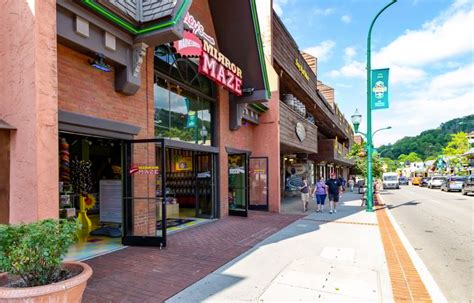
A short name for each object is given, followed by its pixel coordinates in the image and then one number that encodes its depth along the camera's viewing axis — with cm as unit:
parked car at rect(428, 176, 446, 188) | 4203
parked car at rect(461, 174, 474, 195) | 2669
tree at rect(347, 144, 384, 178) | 2870
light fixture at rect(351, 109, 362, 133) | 1635
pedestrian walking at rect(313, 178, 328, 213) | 1424
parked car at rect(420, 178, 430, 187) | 5166
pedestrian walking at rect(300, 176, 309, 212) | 1495
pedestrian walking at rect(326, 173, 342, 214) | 1397
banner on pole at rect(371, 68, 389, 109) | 1438
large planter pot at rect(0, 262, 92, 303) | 293
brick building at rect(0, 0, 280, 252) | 444
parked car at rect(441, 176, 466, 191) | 3288
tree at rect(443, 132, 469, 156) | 5106
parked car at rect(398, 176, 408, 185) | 6770
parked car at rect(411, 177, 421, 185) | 5825
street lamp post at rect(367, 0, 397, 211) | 1468
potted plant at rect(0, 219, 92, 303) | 300
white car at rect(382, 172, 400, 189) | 4056
